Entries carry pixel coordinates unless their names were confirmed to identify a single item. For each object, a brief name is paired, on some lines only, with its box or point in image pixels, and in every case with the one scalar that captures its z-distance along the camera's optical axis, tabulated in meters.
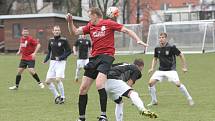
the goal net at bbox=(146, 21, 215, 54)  91.50
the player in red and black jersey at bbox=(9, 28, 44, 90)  37.53
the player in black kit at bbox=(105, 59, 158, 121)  18.50
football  19.53
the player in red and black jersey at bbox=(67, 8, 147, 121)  19.33
